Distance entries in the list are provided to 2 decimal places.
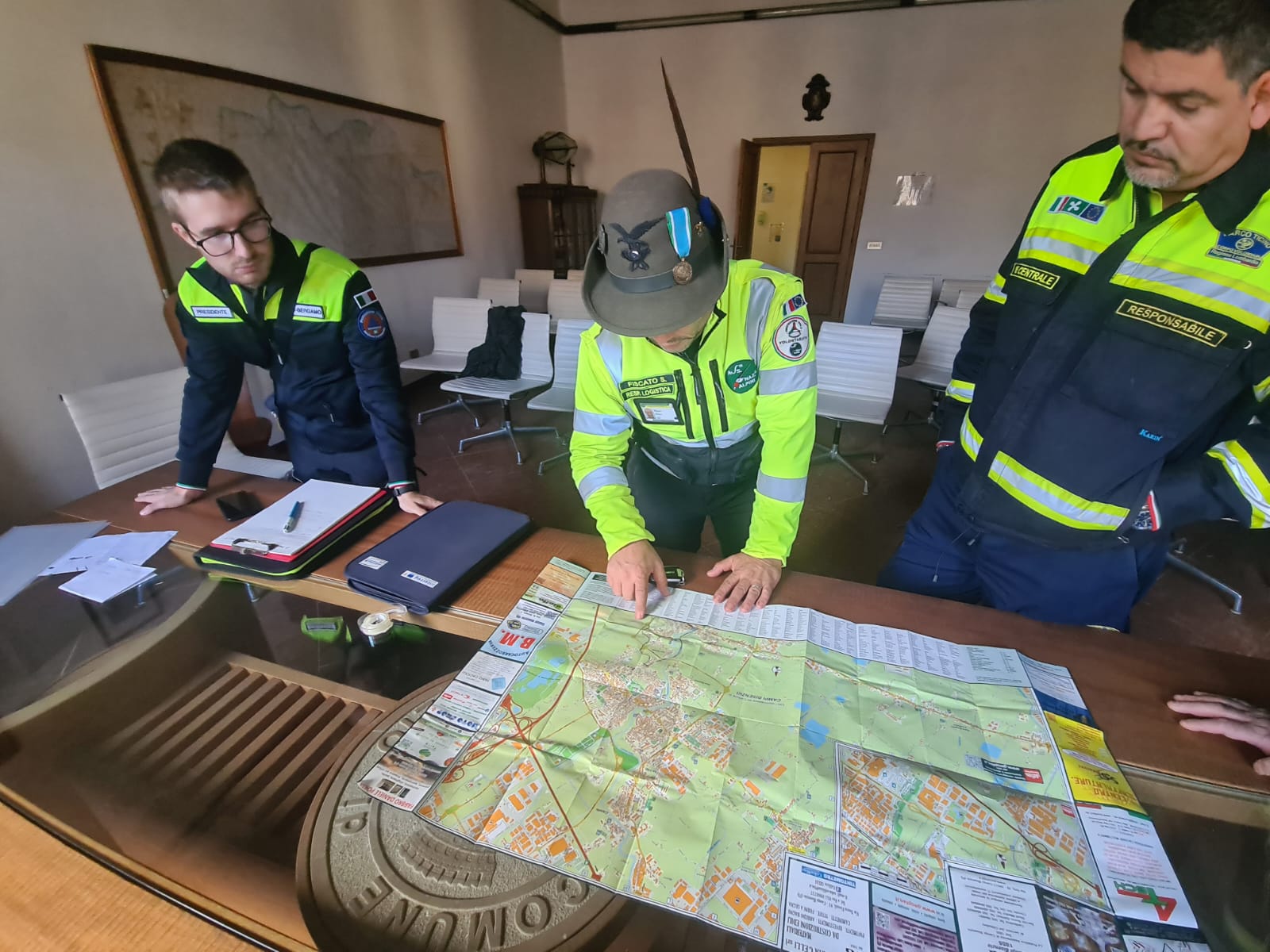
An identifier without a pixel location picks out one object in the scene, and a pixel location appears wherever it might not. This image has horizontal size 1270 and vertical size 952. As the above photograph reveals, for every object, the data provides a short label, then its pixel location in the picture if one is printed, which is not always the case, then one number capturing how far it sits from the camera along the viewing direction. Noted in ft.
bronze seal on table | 1.76
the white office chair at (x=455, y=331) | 12.88
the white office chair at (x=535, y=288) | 17.78
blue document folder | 3.08
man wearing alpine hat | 2.84
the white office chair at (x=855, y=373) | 10.12
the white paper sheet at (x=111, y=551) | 3.49
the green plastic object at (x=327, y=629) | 3.20
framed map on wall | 8.68
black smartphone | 4.03
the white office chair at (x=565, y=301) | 14.25
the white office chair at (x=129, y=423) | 6.10
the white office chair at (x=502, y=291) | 15.66
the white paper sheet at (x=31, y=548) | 3.38
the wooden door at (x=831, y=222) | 18.81
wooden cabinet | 18.85
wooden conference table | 2.07
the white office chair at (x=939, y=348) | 11.42
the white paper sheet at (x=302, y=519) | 3.50
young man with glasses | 4.15
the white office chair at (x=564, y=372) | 10.46
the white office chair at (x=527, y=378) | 11.15
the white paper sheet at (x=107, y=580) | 3.29
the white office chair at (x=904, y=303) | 15.98
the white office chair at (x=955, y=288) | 15.64
